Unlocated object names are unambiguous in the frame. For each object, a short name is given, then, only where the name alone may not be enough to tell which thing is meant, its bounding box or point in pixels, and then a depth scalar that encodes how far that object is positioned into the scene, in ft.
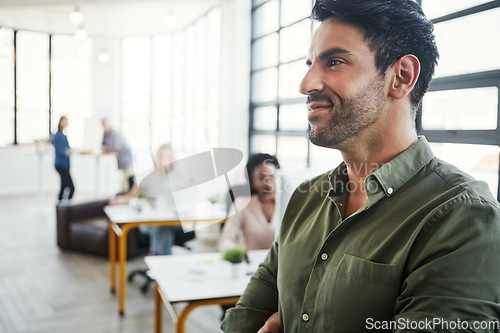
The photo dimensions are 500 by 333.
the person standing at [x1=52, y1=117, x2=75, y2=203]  24.67
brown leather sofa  16.21
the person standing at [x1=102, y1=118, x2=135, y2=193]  24.88
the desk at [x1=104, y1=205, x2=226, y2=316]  11.63
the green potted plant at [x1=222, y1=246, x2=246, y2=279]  7.37
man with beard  2.75
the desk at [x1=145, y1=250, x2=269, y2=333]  6.45
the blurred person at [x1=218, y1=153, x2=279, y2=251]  10.14
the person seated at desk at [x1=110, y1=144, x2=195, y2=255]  13.84
